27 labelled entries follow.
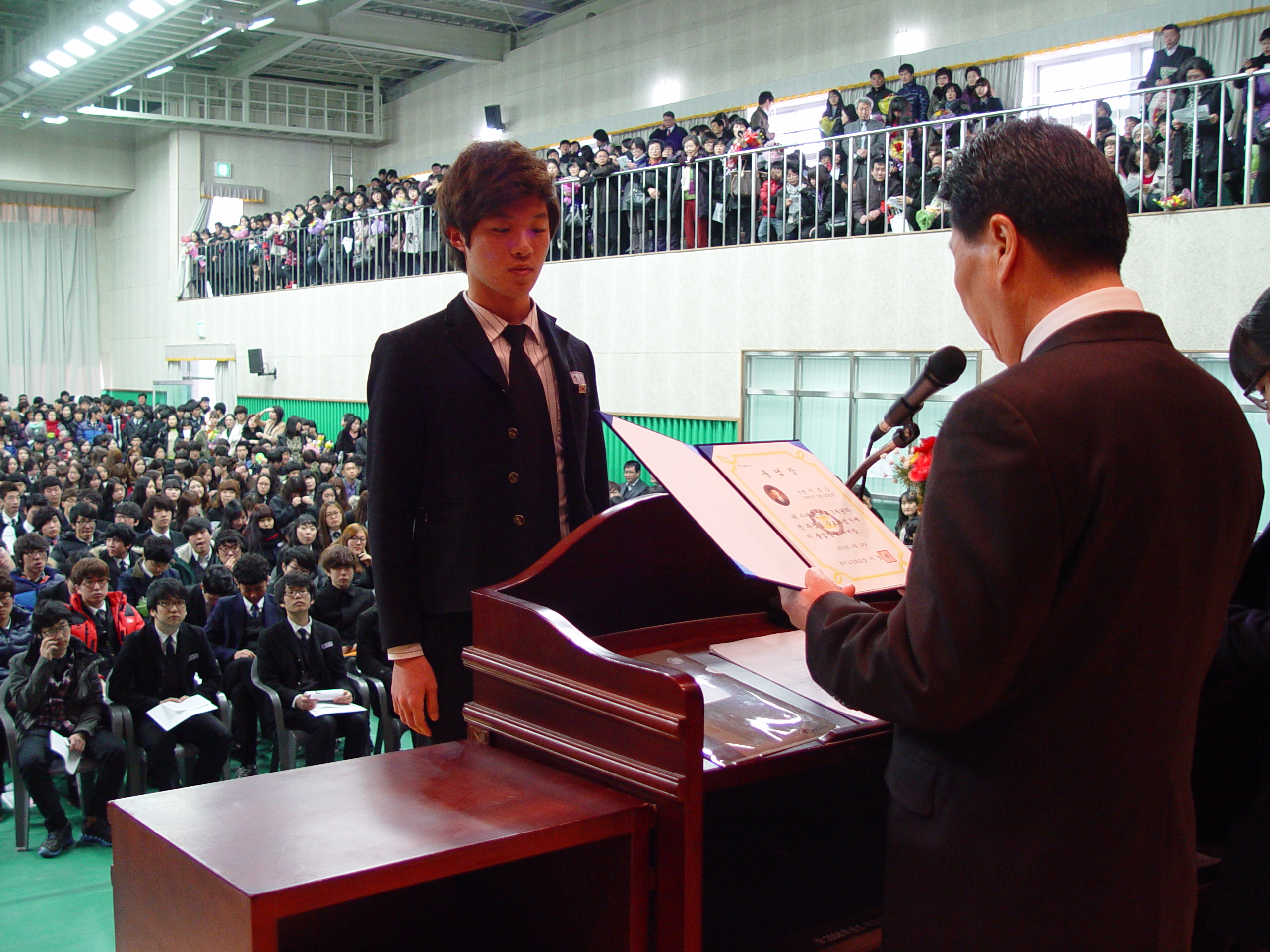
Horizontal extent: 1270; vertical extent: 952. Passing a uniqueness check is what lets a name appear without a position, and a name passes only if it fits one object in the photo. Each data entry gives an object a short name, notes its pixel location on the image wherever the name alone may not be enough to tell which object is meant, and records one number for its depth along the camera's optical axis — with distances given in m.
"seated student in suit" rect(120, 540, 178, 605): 5.80
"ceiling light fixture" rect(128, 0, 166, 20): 13.43
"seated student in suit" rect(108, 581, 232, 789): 4.40
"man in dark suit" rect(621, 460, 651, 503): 9.62
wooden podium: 1.22
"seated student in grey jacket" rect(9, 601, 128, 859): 4.16
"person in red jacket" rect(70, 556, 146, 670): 4.94
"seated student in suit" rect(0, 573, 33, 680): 4.86
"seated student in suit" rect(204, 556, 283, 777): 4.86
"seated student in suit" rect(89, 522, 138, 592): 6.26
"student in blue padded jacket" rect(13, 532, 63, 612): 5.65
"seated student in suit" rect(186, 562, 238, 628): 5.42
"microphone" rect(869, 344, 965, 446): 1.53
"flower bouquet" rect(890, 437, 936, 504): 1.78
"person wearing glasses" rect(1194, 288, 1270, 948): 1.59
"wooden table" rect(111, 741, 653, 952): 1.02
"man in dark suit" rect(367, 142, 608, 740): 1.72
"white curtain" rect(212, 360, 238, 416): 18.55
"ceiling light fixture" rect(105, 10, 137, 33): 13.78
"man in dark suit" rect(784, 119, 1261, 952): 1.01
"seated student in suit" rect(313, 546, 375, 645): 5.44
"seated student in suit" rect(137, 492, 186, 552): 7.39
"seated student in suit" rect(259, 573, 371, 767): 4.62
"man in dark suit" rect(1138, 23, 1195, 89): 8.30
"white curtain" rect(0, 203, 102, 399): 21.61
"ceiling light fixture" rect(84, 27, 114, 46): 14.22
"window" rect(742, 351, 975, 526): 9.15
